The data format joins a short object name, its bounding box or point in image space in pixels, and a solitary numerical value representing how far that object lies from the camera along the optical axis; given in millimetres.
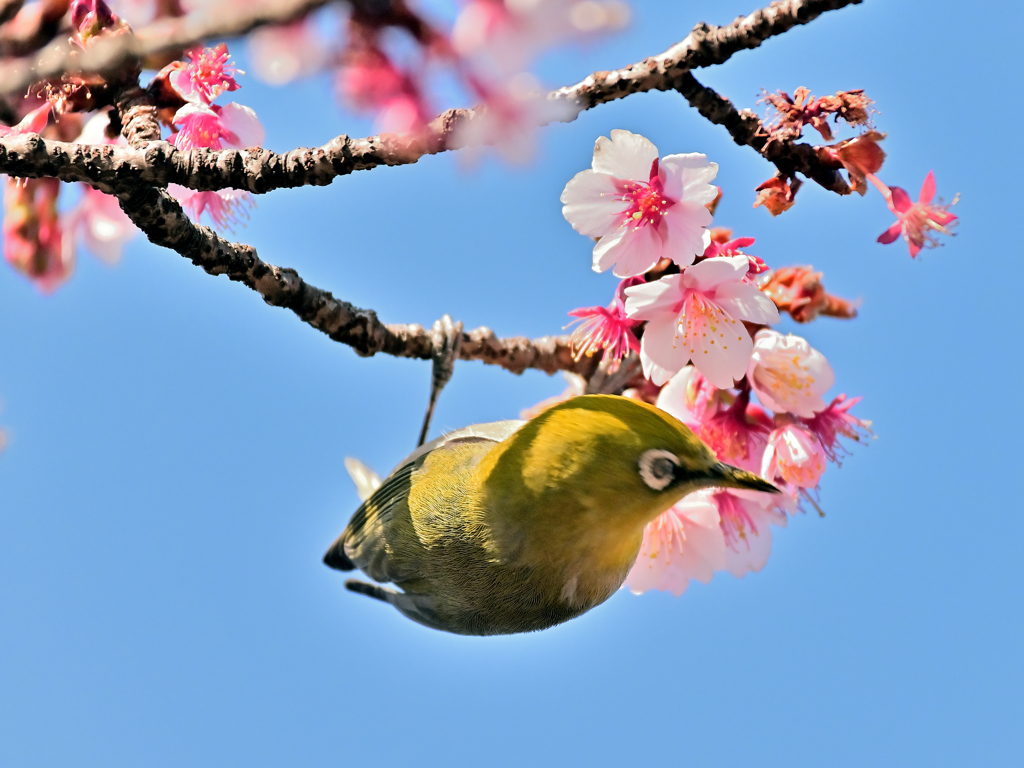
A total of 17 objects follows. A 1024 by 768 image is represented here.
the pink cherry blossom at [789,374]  6402
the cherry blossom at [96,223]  6680
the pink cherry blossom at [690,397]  6730
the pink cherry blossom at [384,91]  2607
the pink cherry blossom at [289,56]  2289
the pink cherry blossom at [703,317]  5344
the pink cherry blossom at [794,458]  6391
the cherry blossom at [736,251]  5664
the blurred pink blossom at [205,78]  5410
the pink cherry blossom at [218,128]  5520
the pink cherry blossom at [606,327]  6156
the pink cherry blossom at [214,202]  6172
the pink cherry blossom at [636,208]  5209
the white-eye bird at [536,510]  5770
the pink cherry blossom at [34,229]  6496
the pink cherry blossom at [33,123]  5375
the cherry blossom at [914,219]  5207
